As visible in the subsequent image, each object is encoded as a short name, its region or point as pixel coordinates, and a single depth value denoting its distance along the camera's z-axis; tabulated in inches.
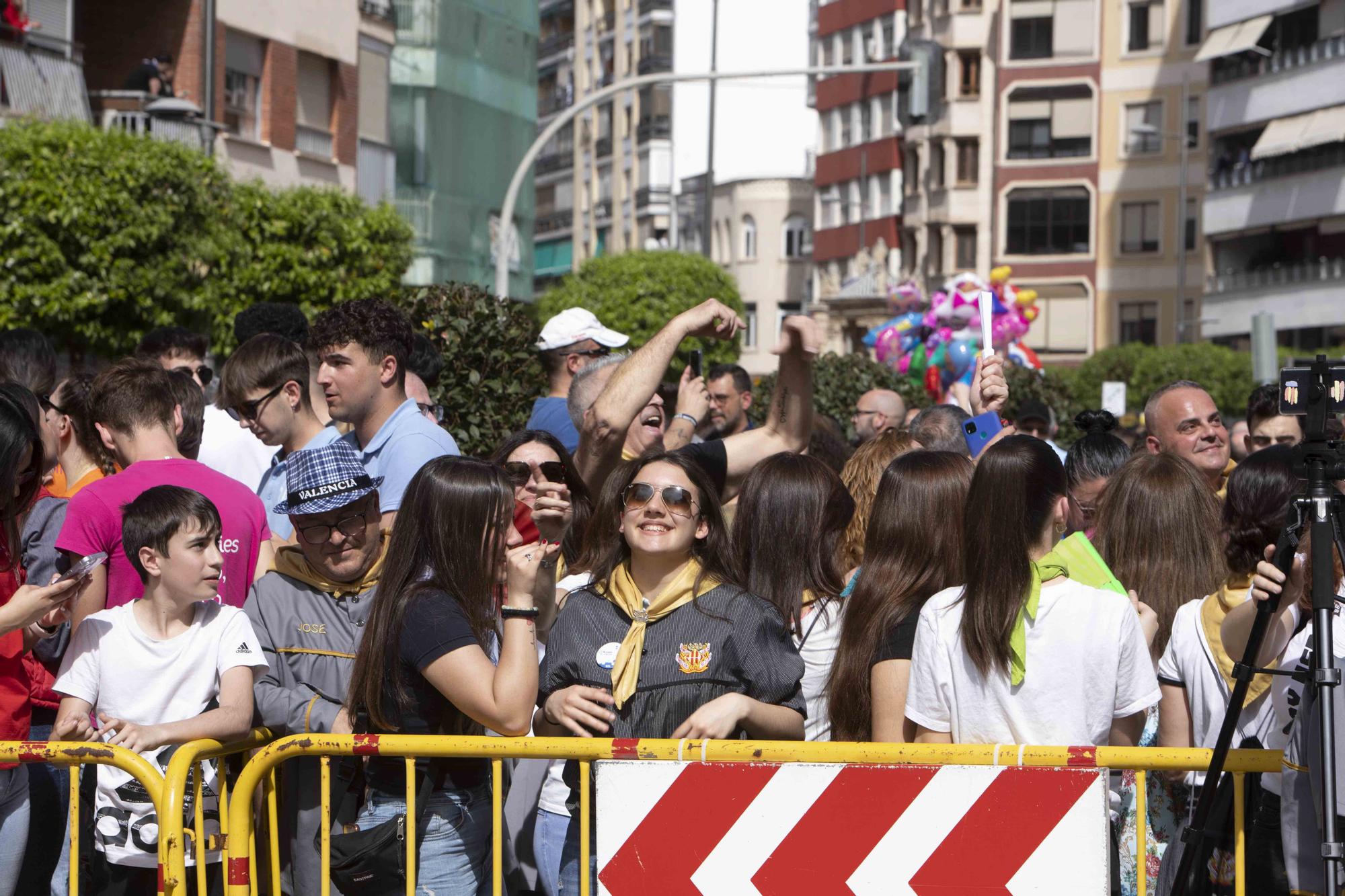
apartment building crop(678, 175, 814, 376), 2780.5
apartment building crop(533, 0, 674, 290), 3014.3
